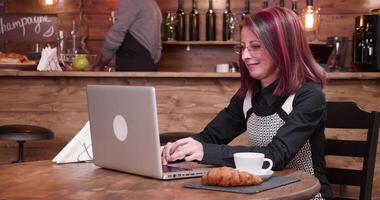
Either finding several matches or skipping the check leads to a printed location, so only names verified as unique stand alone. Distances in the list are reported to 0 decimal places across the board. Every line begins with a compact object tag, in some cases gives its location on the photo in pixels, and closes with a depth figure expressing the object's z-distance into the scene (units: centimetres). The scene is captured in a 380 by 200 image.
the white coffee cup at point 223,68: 571
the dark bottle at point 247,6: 627
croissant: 176
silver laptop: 184
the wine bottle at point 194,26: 622
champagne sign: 655
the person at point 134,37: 507
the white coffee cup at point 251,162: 188
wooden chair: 238
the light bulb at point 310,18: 559
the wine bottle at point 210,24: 625
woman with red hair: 222
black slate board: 172
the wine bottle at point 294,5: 593
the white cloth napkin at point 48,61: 445
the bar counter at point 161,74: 409
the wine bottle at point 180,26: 618
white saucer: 186
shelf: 609
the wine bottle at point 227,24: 614
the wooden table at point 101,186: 170
